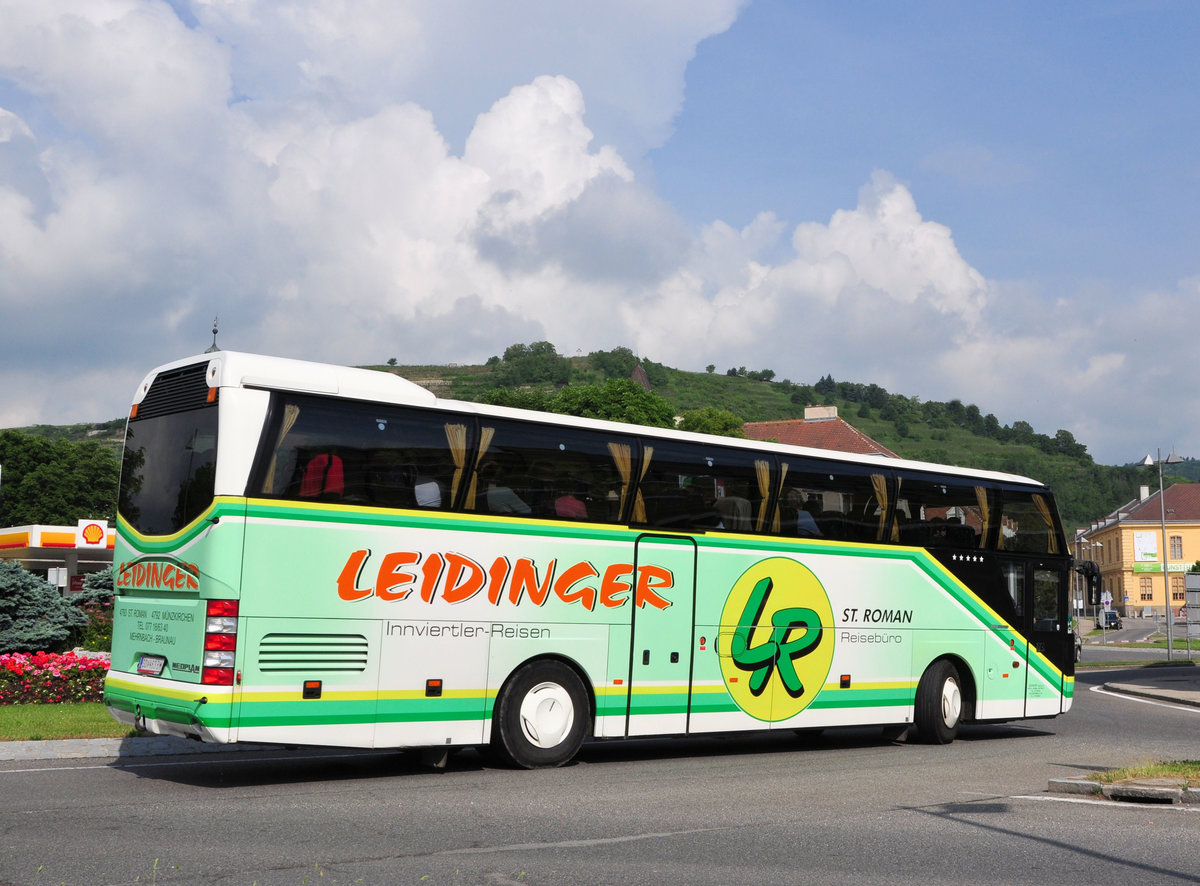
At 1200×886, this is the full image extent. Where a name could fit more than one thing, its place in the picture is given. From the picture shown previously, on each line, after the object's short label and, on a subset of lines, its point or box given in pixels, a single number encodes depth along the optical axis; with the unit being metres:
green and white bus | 10.61
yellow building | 116.06
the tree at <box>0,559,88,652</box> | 23.80
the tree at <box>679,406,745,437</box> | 87.81
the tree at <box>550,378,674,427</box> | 80.00
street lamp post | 46.51
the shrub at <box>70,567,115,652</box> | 28.92
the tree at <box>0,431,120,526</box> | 81.06
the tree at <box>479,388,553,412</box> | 77.25
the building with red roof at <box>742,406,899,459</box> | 93.06
